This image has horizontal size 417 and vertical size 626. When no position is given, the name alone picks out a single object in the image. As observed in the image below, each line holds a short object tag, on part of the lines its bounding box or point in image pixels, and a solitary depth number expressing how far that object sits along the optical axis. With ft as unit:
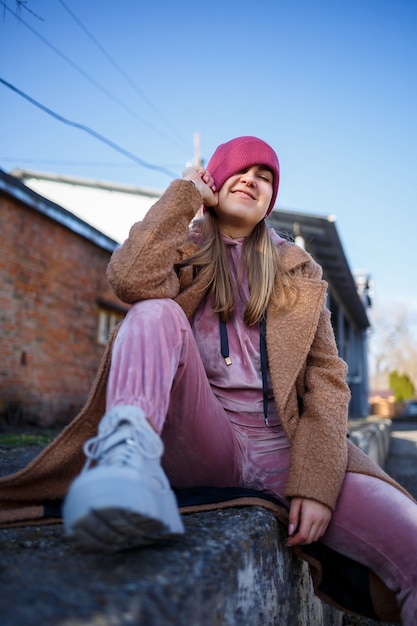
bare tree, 199.00
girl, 3.42
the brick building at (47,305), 25.22
